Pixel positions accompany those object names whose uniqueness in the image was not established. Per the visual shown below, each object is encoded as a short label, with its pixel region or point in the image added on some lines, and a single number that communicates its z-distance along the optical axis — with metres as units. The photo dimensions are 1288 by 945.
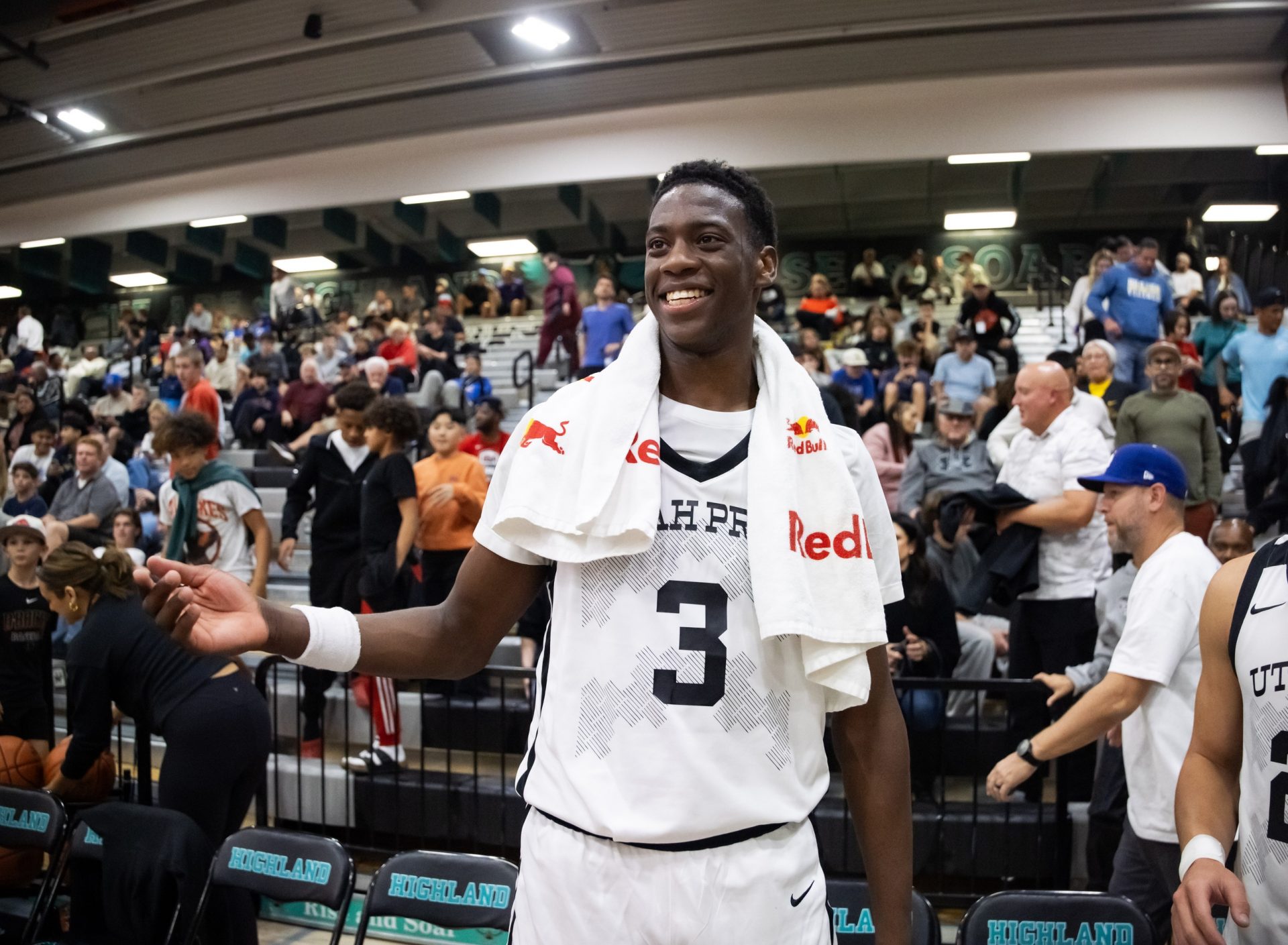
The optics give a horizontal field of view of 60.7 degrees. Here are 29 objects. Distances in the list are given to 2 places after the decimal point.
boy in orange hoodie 6.76
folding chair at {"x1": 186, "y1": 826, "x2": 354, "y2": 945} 3.87
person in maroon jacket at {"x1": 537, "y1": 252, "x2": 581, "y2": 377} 13.58
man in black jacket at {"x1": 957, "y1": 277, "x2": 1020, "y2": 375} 12.52
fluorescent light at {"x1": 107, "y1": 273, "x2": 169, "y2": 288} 28.16
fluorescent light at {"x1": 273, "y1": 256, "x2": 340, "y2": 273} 27.03
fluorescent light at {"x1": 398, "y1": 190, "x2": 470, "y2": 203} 19.20
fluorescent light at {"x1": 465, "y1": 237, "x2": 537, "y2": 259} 25.53
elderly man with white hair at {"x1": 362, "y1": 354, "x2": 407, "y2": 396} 10.67
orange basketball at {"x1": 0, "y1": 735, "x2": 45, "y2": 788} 5.43
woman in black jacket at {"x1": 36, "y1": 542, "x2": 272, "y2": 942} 4.31
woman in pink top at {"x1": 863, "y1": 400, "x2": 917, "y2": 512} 7.78
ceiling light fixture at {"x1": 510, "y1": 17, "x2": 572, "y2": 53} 15.27
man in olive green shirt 7.24
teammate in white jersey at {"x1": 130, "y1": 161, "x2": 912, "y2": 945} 1.71
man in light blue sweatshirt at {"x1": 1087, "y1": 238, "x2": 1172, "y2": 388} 10.40
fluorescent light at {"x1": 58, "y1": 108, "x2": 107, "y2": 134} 18.83
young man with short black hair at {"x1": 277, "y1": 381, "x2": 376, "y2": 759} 6.48
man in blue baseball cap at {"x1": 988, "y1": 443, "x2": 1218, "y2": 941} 3.42
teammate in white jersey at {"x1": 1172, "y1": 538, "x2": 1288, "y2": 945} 2.04
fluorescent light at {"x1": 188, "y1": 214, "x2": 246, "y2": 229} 20.94
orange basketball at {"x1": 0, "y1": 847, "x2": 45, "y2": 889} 5.13
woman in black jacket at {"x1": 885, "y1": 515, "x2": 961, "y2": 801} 5.33
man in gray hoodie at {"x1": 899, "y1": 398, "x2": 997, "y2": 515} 6.94
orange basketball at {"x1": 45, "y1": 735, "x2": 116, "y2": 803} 5.25
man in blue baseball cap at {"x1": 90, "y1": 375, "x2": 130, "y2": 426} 15.40
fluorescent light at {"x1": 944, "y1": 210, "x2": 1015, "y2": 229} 22.42
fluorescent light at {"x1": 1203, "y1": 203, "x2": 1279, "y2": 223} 19.98
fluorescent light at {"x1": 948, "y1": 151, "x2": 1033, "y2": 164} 16.39
